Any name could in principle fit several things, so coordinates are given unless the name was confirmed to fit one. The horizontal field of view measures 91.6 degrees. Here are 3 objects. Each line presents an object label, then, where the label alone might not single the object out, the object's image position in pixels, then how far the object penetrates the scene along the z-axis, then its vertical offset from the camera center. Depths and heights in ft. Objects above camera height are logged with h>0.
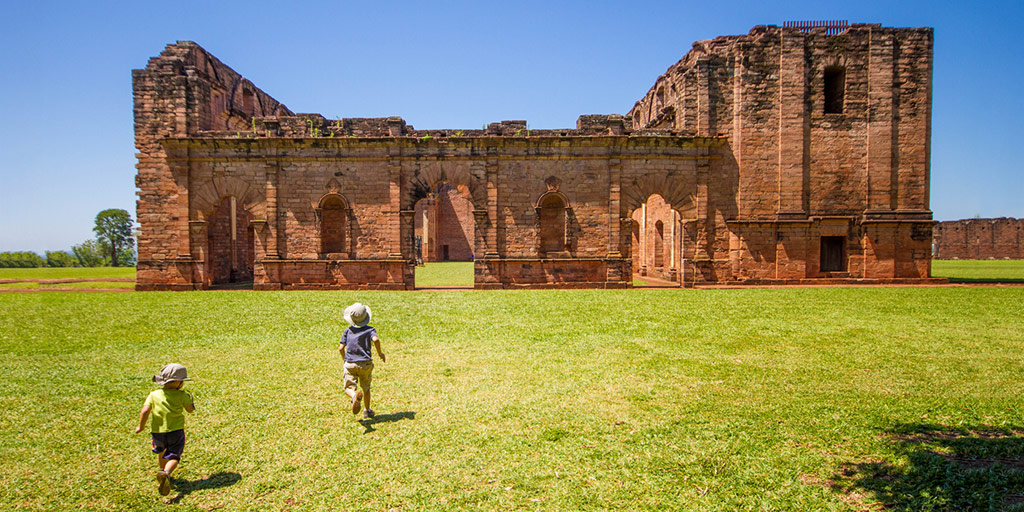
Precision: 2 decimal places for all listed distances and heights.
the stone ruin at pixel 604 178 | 57.82 +9.12
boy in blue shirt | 16.42 -3.23
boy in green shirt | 11.94 -3.89
